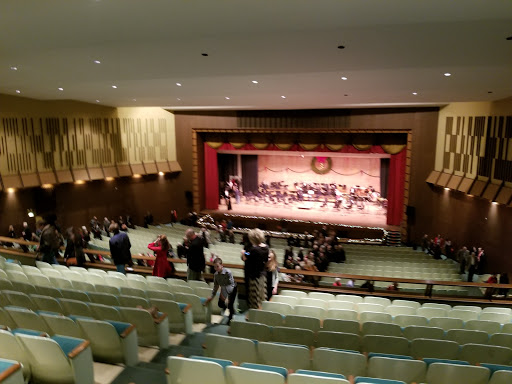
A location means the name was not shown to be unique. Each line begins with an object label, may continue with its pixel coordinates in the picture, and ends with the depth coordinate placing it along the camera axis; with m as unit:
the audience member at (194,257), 6.27
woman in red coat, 6.73
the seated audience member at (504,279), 10.67
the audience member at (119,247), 6.98
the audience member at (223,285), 5.47
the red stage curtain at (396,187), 17.41
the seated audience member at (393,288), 7.42
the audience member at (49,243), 7.57
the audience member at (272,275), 5.73
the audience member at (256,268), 5.64
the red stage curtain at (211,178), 20.81
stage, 18.02
